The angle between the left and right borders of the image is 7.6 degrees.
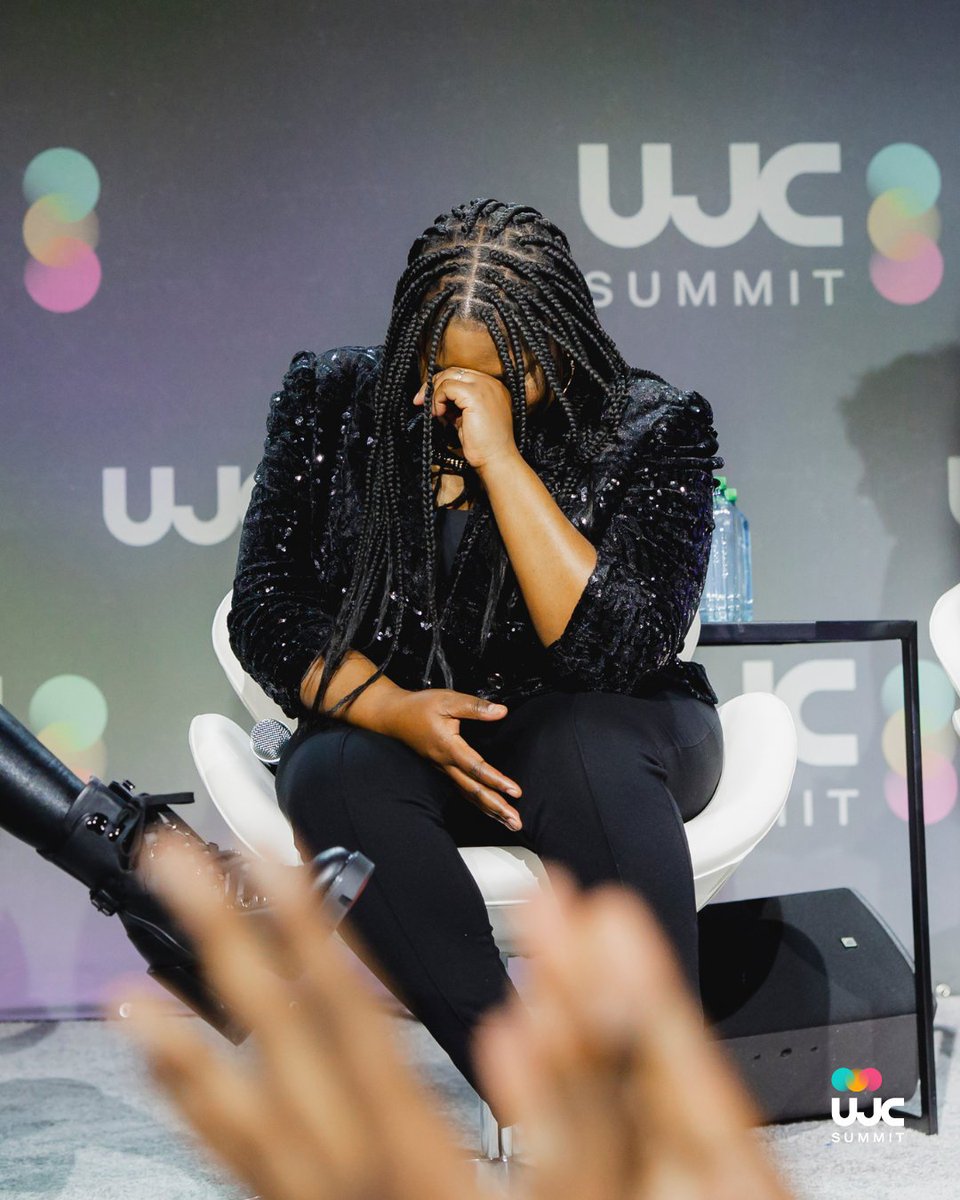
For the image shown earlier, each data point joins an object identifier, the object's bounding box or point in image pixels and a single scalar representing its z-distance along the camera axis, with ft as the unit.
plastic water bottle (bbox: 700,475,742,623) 25.91
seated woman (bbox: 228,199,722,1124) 23.03
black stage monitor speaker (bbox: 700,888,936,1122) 24.38
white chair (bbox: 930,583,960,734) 24.32
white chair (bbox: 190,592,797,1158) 23.39
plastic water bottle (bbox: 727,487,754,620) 26.01
